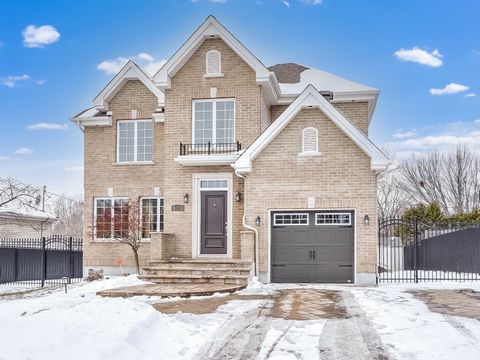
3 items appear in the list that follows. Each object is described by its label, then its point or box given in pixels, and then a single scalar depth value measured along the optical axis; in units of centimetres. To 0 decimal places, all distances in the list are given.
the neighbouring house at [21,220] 3281
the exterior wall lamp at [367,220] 1634
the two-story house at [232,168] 1656
